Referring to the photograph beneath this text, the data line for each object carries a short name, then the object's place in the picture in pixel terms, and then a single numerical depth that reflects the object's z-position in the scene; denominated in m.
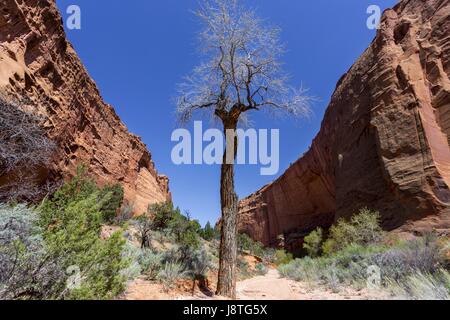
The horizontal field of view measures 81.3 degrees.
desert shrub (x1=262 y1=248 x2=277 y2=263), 29.77
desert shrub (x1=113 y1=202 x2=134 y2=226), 18.59
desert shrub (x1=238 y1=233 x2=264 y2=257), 29.77
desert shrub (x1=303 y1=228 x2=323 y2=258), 22.91
